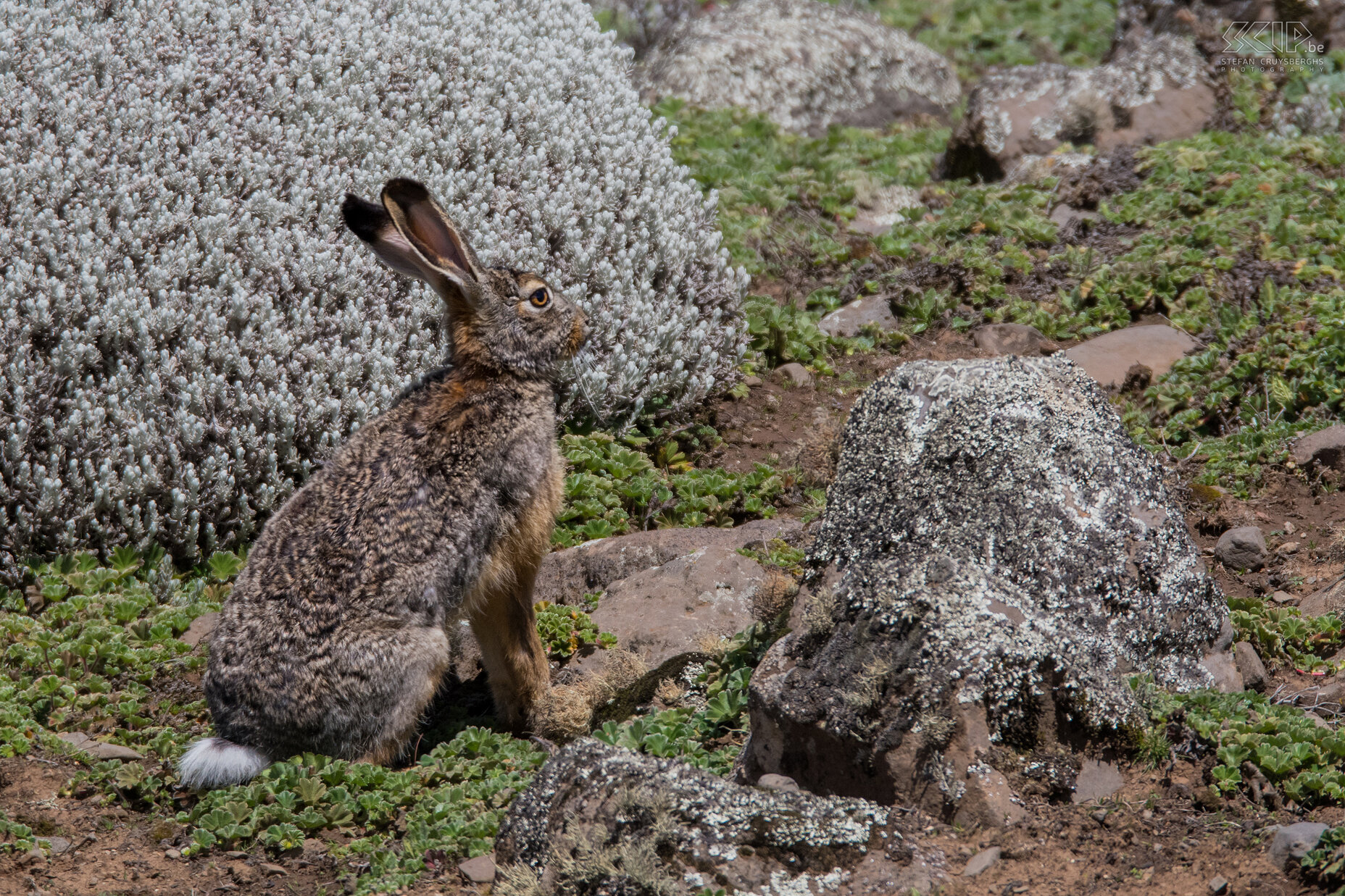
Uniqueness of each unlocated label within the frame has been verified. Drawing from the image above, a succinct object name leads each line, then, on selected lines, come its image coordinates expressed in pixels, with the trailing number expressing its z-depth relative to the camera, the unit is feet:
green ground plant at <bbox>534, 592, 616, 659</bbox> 35.01
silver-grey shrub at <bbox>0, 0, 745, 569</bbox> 38.91
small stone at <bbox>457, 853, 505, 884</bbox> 25.00
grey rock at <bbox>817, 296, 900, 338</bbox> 50.47
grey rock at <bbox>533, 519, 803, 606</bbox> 37.50
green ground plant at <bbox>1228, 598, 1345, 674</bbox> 29.14
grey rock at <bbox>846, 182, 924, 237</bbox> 57.98
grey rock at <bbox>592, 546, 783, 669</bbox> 33.12
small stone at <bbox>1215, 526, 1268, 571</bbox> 33.94
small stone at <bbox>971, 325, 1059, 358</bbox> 47.01
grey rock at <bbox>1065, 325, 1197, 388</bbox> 44.37
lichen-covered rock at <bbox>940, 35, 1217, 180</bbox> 60.80
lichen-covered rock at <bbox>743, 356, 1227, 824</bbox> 23.50
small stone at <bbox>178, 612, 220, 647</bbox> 36.94
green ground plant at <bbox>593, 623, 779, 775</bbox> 28.50
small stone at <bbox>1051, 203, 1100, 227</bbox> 53.78
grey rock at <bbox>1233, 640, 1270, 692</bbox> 27.99
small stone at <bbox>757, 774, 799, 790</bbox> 24.49
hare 29.63
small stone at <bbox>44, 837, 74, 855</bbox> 27.89
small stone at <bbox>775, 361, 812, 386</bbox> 48.60
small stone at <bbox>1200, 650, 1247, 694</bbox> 26.73
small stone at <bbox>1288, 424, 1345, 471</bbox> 37.06
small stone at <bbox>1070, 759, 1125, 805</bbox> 23.56
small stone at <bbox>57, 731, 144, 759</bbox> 31.81
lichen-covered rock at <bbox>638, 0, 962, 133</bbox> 71.87
